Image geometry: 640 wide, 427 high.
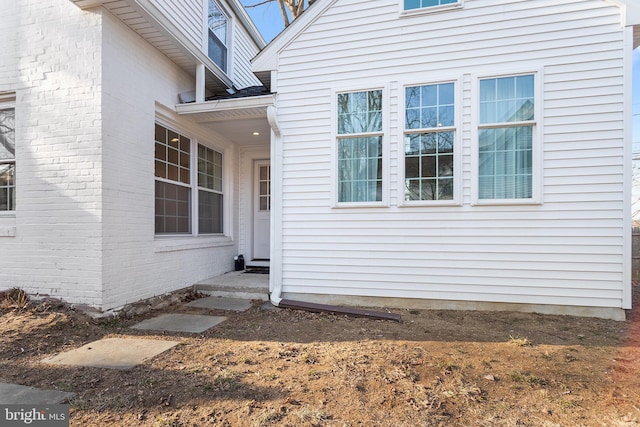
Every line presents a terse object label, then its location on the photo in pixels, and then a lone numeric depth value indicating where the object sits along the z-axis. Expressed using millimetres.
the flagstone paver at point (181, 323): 4027
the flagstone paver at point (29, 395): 2385
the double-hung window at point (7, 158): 4527
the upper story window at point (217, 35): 6504
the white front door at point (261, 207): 7348
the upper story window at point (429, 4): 4676
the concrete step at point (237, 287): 5426
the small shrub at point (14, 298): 4129
